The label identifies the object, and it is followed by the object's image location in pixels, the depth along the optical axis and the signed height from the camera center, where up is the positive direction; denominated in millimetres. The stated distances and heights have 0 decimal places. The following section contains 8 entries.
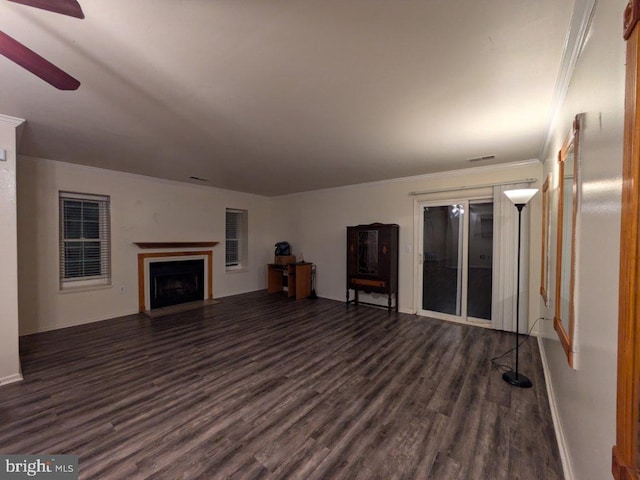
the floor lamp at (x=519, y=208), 2588 +293
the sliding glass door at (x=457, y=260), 4340 -383
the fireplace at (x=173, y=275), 5035 -791
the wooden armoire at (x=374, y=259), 4949 -436
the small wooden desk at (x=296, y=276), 6113 -922
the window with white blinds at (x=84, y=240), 4281 -75
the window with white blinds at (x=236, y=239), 6707 -76
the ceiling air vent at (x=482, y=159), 3701 +1100
